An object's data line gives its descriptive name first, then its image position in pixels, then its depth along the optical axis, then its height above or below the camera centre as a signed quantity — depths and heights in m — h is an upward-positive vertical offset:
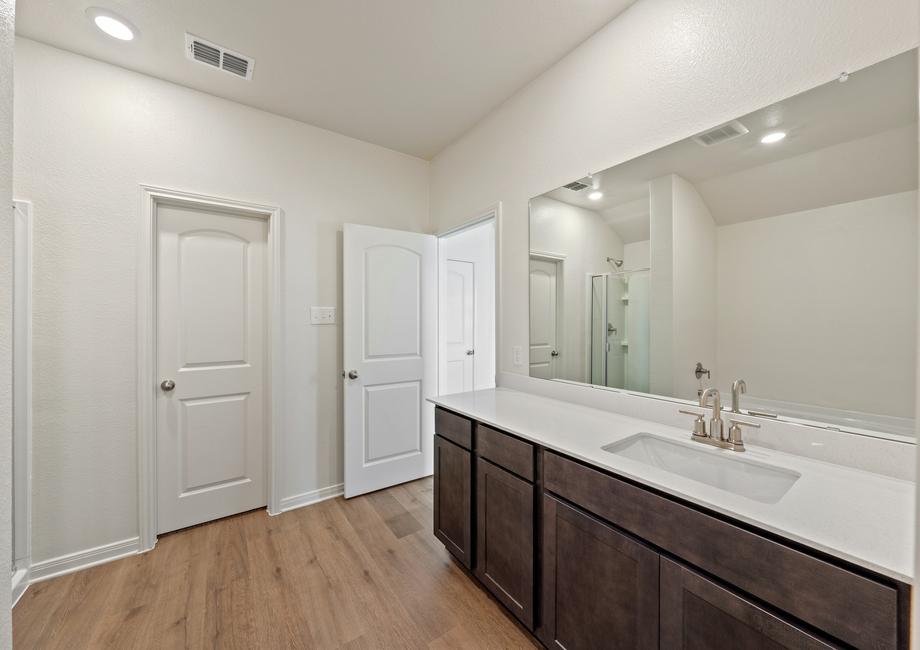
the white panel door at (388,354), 2.67 -0.24
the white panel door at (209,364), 2.24 -0.27
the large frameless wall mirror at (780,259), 1.06 +0.23
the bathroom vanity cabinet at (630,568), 0.73 -0.65
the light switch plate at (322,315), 2.65 +0.05
